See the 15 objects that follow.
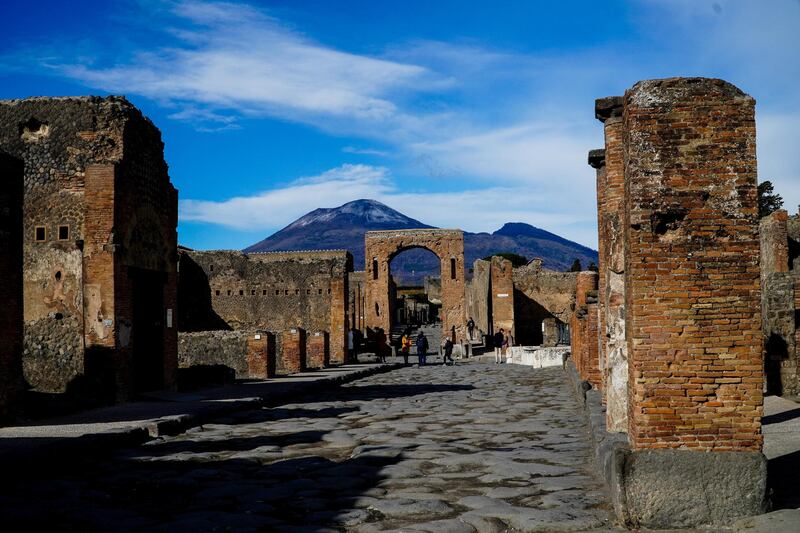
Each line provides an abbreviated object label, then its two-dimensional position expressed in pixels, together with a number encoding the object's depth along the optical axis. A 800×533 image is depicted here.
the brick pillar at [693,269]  5.00
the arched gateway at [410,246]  34.81
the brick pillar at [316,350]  22.39
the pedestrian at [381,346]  25.75
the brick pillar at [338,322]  25.11
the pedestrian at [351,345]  25.44
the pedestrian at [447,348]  25.29
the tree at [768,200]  38.94
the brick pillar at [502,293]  35.34
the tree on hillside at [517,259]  100.22
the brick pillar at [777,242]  22.39
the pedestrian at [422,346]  24.48
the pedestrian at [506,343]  26.88
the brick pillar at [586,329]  12.22
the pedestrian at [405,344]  25.48
